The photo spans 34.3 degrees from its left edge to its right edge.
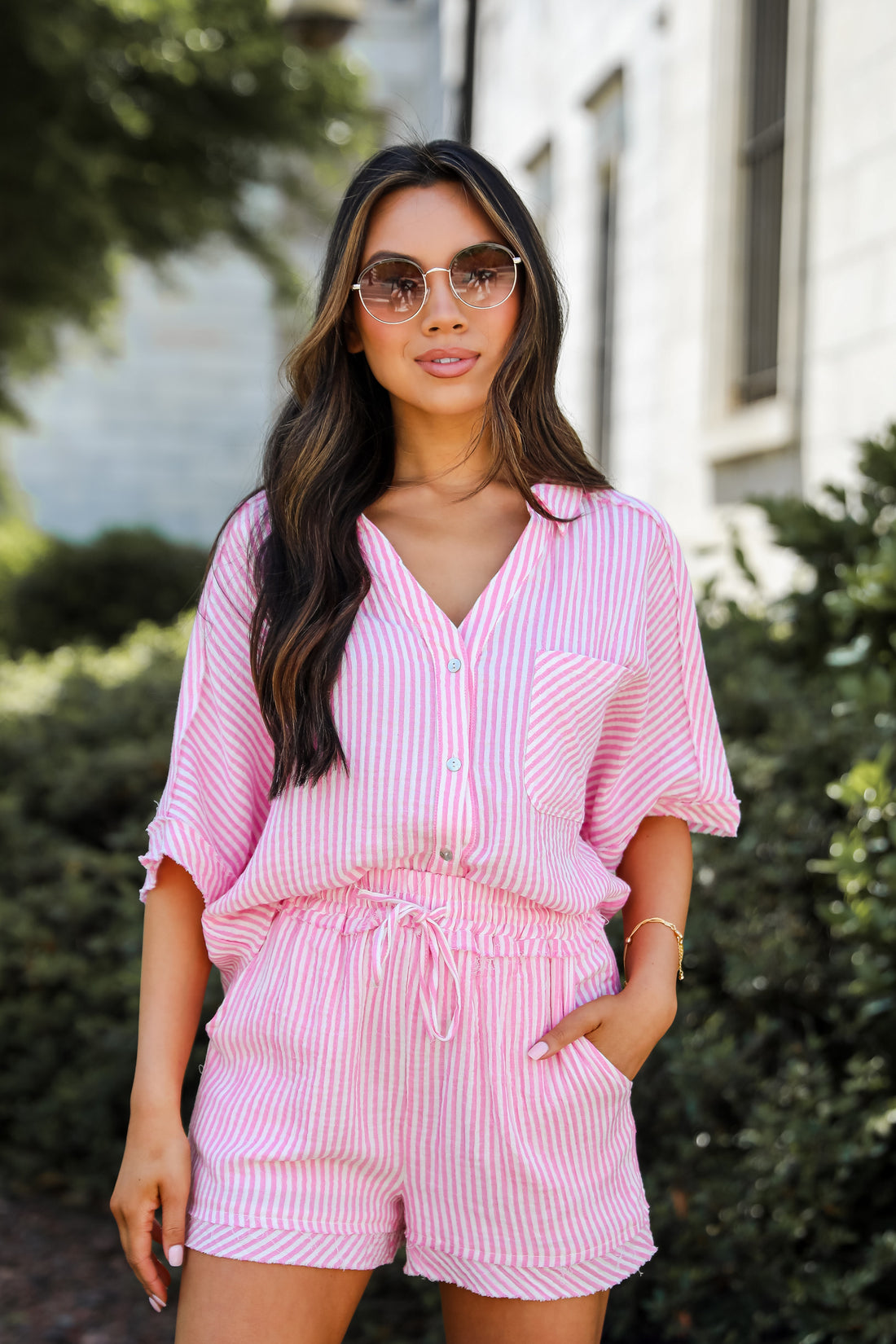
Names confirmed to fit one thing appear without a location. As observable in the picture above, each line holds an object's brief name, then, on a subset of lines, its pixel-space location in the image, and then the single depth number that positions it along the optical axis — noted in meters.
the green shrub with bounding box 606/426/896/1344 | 2.82
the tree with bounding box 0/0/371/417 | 10.80
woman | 1.82
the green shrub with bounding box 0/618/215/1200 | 4.09
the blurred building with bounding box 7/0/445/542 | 24.11
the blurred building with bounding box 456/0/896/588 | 6.12
